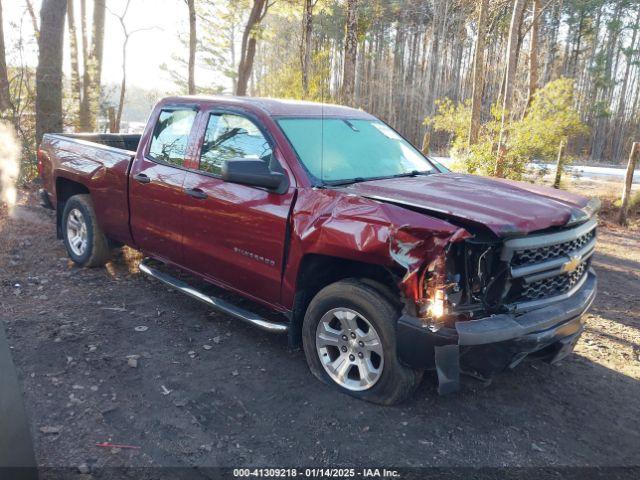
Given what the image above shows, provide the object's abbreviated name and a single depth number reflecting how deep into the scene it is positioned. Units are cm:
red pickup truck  298
